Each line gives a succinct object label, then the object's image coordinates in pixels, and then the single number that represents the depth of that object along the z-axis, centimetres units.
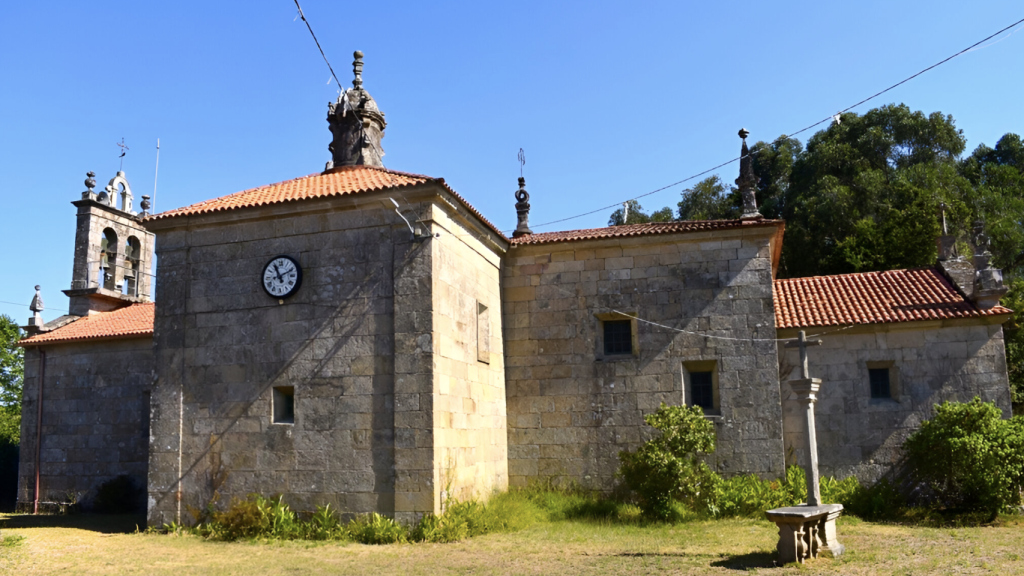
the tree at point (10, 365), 3825
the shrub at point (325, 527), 1161
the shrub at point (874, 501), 1312
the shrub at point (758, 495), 1297
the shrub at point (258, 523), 1184
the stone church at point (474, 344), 1218
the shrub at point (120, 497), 1717
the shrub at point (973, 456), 1233
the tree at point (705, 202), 3931
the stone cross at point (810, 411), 974
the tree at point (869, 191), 2538
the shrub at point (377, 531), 1130
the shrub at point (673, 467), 1279
